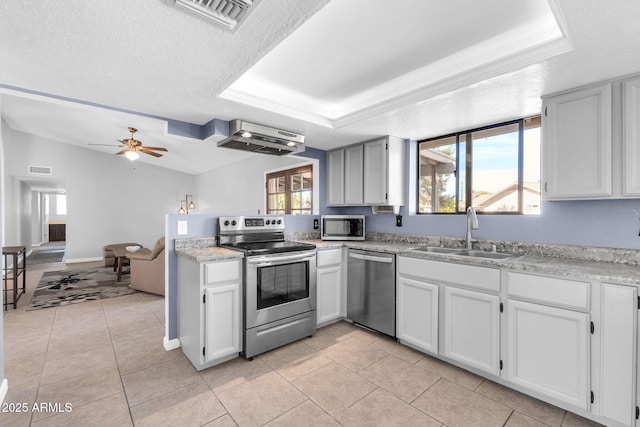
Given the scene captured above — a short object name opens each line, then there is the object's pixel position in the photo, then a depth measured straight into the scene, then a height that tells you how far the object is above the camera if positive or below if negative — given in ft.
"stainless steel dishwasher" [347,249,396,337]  9.16 -2.66
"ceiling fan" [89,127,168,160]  15.01 +3.50
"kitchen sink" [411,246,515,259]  8.29 -1.21
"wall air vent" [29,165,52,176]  21.50 +3.23
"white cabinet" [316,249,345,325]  10.14 -2.70
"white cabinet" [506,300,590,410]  5.67 -2.95
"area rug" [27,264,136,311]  13.12 -4.06
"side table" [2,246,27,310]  11.23 -2.26
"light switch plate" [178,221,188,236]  8.86 -0.49
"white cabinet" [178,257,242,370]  7.46 -2.69
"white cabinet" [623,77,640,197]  5.90 +1.62
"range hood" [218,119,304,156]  8.90 +2.49
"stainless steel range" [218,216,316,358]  8.11 -2.23
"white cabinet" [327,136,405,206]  10.71 +1.59
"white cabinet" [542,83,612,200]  6.24 +1.61
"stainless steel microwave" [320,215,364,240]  11.79 -0.60
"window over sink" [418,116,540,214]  8.57 +1.48
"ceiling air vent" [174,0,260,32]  4.15 +3.10
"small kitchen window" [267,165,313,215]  17.44 +1.45
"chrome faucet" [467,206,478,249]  8.60 -0.27
